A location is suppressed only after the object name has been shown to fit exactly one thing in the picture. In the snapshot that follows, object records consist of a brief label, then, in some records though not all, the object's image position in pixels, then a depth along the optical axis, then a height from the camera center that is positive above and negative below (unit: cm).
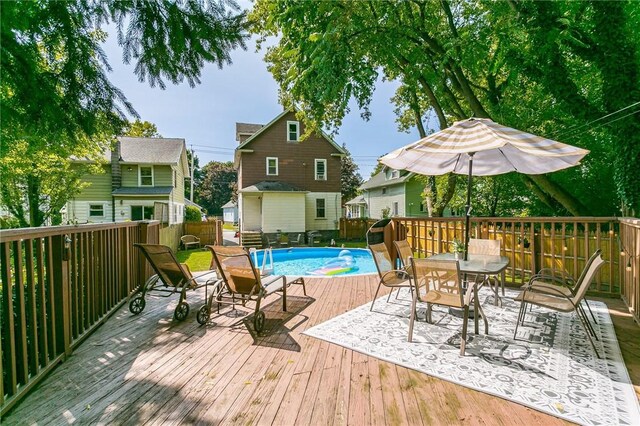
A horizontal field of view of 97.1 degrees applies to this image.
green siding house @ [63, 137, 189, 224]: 1597 +173
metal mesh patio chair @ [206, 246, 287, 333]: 378 -85
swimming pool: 1119 -219
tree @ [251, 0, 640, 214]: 636 +399
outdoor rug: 228 -155
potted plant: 454 -60
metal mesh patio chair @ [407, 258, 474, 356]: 313 -87
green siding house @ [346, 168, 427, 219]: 2288 +154
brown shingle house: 1736 +222
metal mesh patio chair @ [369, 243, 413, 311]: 433 -98
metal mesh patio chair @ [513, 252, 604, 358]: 309 -108
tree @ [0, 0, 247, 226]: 213 +140
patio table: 339 -75
